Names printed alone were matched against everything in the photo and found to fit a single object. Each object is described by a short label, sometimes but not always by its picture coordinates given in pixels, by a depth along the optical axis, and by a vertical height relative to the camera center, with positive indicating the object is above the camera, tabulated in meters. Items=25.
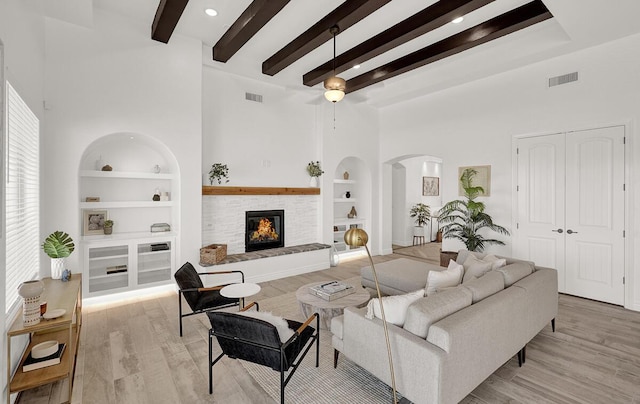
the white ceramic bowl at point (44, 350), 2.36 -1.15
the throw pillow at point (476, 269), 3.18 -0.73
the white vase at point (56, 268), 3.34 -0.72
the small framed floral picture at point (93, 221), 4.41 -0.28
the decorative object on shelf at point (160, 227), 4.89 -0.41
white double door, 4.32 -0.13
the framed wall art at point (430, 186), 10.20 +0.51
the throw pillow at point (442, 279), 2.82 -0.74
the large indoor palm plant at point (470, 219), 5.48 -0.34
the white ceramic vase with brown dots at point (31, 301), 2.24 -0.74
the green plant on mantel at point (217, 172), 5.29 +0.51
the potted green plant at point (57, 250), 3.29 -0.52
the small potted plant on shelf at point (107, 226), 4.52 -0.36
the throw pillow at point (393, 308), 2.28 -0.81
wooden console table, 2.15 -1.22
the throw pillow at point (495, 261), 3.27 -0.67
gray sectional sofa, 1.95 -0.98
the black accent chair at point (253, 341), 2.08 -0.99
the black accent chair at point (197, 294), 3.25 -1.03
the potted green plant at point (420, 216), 9.36 -0.46
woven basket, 4.91 -0.86
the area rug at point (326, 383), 2.36 -1.51
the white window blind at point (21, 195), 2.49 +0.07
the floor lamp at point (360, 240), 1.98 -0.26
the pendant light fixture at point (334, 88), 4.27 +1.60
